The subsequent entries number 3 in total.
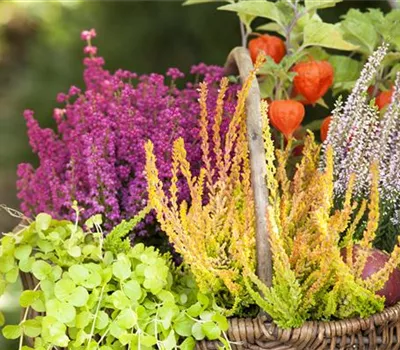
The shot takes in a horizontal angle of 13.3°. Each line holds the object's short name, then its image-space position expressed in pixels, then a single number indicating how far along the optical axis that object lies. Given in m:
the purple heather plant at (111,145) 1.72
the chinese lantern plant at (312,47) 1.78
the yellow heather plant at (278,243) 1.54
